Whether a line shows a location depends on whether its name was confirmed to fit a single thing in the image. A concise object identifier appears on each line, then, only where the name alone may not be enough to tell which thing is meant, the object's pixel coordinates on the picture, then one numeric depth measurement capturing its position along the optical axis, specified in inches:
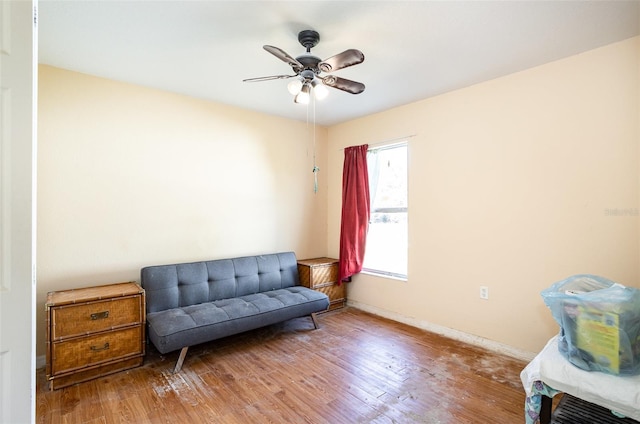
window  144.6
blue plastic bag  59.2
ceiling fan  74.3
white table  55.8
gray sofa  97.1
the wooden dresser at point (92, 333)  85.9
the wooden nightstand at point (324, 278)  149.8
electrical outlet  114.3
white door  41.3
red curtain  153.5
